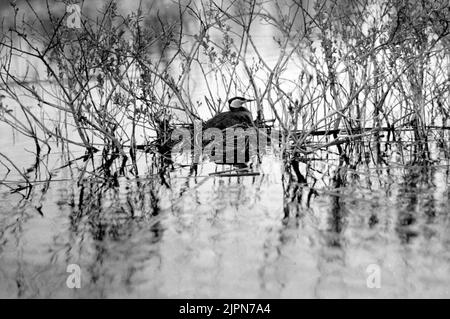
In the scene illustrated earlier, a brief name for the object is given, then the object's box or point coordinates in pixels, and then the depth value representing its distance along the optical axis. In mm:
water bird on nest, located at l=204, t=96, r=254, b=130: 7203
